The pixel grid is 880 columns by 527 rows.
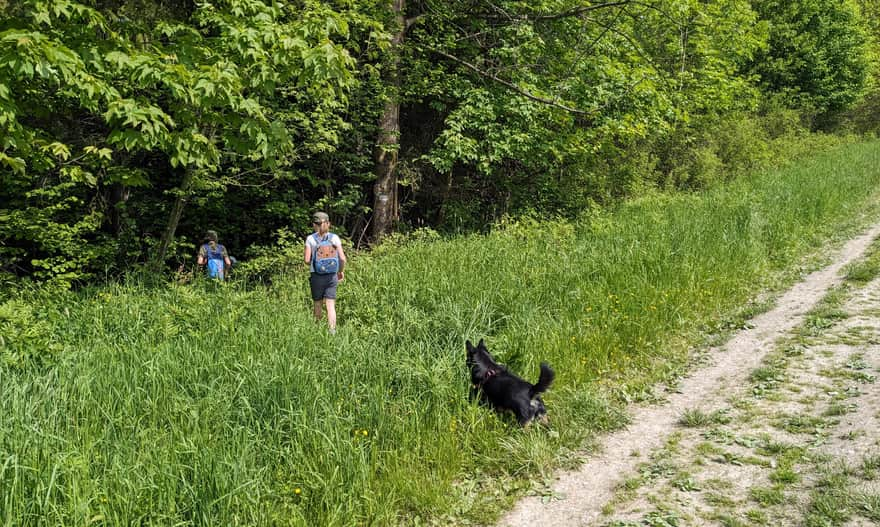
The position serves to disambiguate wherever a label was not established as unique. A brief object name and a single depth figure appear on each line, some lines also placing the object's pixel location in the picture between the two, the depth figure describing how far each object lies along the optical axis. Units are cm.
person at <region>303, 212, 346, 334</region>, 695
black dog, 412
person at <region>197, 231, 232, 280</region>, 952
